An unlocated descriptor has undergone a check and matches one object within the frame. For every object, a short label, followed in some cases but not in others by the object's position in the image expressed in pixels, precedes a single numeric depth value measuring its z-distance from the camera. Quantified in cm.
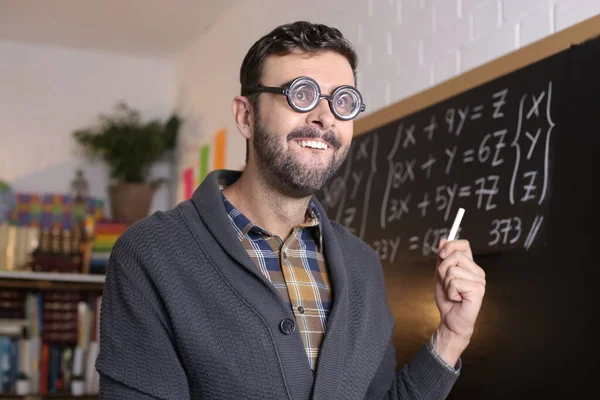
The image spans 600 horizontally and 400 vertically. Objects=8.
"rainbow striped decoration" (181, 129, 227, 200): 395
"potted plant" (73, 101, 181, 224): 438
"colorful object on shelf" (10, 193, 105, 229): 443
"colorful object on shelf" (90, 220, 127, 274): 414
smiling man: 116
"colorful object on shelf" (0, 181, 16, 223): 427
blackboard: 162
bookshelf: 381
